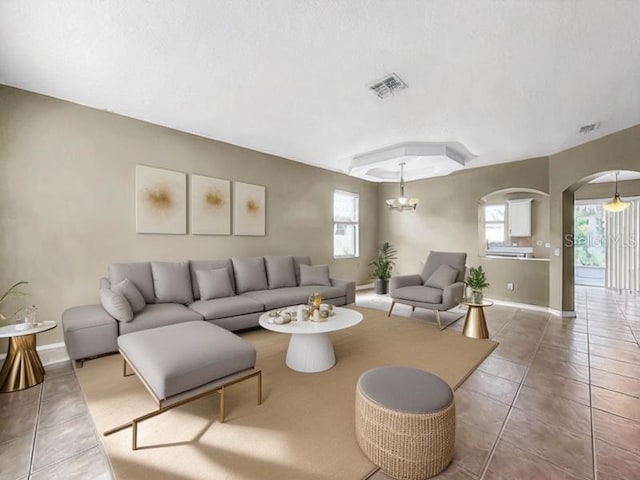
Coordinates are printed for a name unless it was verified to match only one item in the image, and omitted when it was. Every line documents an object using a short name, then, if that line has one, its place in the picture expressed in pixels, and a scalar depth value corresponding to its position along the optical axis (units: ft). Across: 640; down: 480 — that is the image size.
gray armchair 13.20
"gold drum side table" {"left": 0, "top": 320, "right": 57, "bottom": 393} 7.50
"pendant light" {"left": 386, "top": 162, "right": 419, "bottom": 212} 16.40
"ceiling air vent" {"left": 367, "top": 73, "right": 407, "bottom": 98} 8.70
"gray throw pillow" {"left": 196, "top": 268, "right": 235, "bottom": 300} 12.18
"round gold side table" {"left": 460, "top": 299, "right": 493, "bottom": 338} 11.57
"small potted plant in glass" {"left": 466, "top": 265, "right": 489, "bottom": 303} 11.77
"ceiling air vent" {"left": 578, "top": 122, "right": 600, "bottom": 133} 11.74
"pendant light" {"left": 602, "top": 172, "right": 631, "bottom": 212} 18.83
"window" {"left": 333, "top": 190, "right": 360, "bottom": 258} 21.22
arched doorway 15.08
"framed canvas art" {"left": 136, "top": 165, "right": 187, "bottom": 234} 12.03
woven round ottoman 4.60
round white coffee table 8.52
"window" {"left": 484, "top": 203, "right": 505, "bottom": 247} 21.97
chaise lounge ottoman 5.55
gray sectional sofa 9.00
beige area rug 4.96
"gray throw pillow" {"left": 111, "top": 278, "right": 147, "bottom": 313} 9.77
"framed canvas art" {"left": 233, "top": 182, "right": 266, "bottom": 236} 15.21
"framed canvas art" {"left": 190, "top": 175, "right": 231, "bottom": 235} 13.67
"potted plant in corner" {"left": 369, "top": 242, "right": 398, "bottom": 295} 20.94
